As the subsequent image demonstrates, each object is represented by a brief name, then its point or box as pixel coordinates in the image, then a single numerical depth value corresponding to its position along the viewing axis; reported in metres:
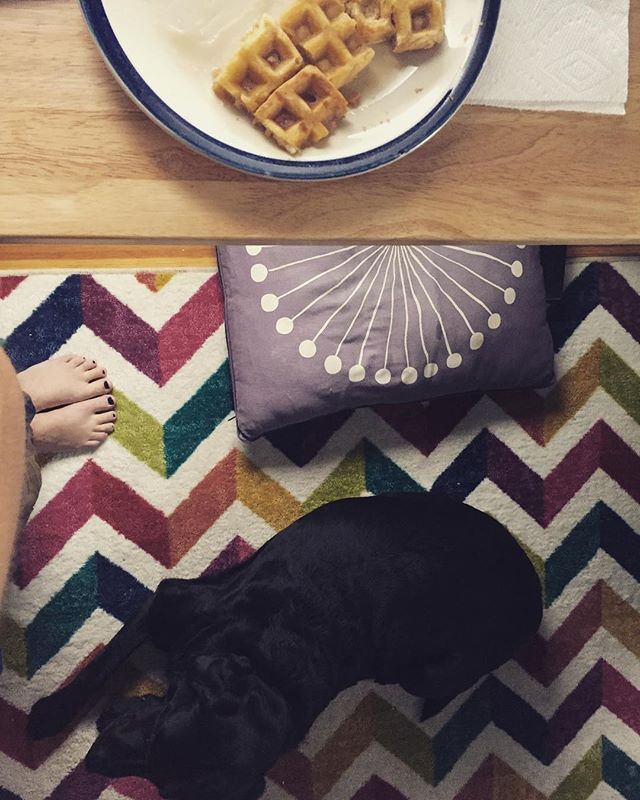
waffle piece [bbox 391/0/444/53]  0.63
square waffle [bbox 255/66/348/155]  0.63
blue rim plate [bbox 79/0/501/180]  0.60
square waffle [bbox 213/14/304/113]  0.63
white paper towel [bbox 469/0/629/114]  0.68
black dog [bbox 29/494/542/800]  0.93
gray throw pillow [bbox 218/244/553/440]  1.05
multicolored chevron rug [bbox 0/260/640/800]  1.21
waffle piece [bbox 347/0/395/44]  0.64
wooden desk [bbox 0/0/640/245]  0.64
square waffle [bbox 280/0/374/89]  0.63
